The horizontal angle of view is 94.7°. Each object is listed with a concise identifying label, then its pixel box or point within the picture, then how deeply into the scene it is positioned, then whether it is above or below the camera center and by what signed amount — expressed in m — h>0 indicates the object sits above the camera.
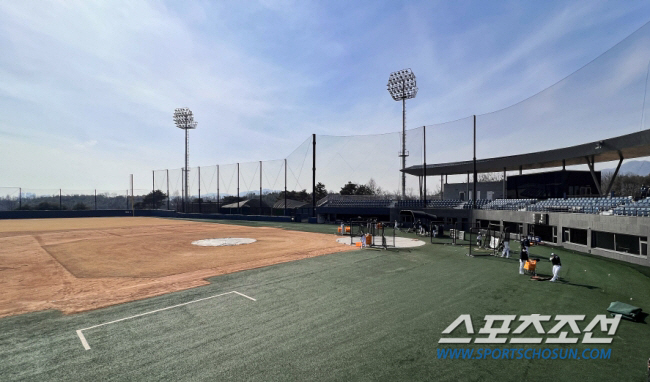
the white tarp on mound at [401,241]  28.30 -4.90
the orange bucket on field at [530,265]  16.27 -3.93
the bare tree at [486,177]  99.44 +5.88
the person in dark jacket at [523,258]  16.53 -3.58
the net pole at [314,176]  61.76 +3.74
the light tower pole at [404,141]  55.91 +9.83
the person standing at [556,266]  14.89 -3.63
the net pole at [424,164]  52.03 +5.20
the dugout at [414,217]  39.06 -3.48
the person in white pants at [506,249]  21.84 -4.04
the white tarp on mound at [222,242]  30.20 -5.11
